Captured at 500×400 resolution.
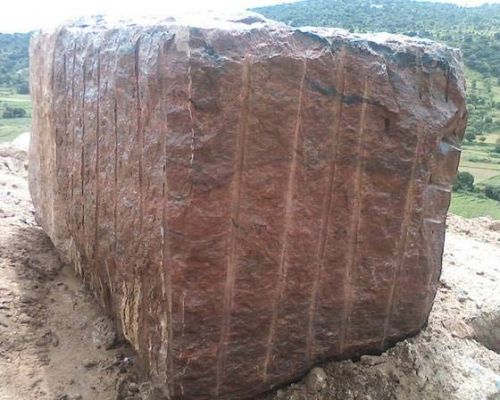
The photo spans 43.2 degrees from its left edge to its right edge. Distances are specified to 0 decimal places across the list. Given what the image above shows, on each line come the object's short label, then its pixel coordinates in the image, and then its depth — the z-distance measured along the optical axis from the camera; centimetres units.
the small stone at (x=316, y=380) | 252
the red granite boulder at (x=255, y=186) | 208
